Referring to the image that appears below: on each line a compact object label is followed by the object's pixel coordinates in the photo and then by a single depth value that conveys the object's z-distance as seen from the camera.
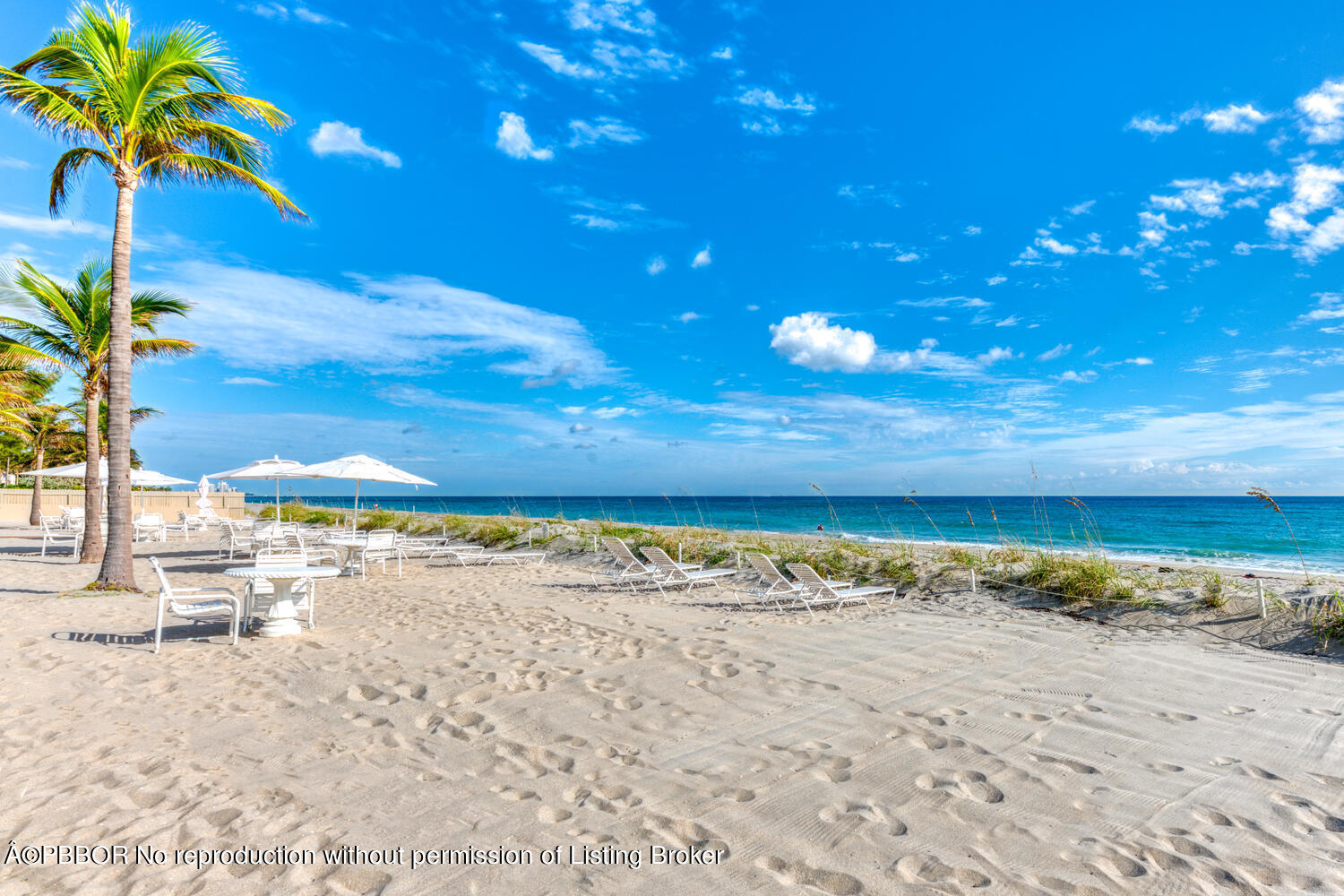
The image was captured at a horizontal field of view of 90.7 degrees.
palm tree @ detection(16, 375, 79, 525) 17.84
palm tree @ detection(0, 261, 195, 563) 11.41
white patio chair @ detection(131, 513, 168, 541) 15.28
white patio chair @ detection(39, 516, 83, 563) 13.28
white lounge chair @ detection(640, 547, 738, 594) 8.95
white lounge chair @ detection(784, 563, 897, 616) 7.50
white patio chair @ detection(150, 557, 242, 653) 5.43
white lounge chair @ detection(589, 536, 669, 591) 9.23
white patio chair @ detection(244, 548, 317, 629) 6.21
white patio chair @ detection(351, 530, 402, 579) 10.33
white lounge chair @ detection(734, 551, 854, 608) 7.67
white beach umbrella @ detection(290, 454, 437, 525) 10.54
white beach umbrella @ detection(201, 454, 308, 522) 11.96
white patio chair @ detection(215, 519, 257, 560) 11.77
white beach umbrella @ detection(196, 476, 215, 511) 18.00
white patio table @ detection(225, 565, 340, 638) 5.98
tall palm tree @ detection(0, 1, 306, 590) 7.46
